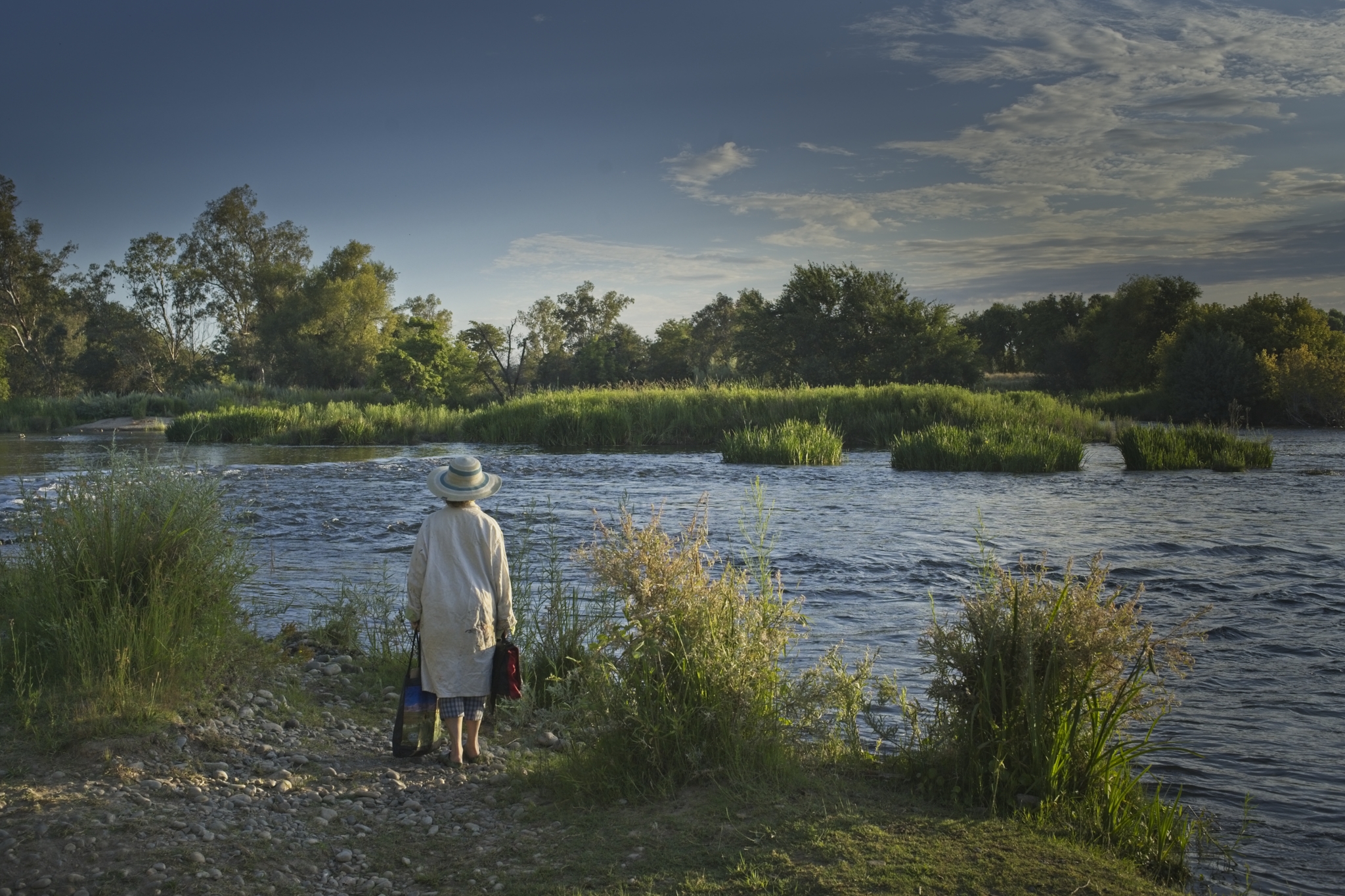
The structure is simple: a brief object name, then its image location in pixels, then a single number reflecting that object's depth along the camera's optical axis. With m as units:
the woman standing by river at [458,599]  4.96
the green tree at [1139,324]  51.66
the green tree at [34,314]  56.91
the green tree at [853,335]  53.00
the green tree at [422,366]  45.97
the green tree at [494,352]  56.16
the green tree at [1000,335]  84.06
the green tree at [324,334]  60.06
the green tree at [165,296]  63.56
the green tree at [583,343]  64.94
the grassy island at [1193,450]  20.59
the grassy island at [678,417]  30.20
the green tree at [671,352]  69.38
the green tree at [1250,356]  35.09
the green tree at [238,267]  65.00
